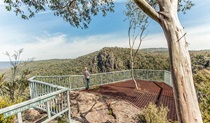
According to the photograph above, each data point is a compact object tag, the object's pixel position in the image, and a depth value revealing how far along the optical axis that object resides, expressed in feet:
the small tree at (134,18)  22.13
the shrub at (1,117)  8.78
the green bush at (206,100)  7.96
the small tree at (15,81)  16.33
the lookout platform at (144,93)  15.33
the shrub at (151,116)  9.53
